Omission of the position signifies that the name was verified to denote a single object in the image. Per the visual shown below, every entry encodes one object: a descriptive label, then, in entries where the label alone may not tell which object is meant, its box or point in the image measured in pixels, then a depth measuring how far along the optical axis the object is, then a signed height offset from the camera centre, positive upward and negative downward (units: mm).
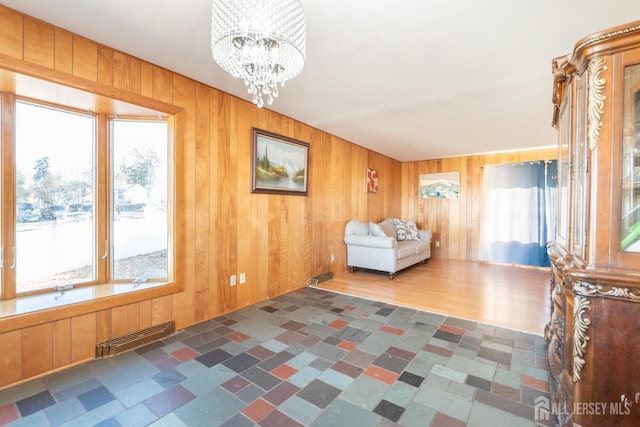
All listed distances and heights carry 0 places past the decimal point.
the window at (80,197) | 1920 +108
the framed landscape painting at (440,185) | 6066 +583
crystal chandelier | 1312 +864
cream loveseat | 4277 -598
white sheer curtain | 4945 -15
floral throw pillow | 5375 -377
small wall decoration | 5367 +613
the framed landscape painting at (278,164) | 3158 +590
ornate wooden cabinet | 1123 -127
